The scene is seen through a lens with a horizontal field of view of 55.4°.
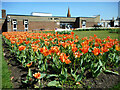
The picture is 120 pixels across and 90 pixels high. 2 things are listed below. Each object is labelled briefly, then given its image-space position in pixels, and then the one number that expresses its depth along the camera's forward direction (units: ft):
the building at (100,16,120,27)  119.28
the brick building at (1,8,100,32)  78.11
